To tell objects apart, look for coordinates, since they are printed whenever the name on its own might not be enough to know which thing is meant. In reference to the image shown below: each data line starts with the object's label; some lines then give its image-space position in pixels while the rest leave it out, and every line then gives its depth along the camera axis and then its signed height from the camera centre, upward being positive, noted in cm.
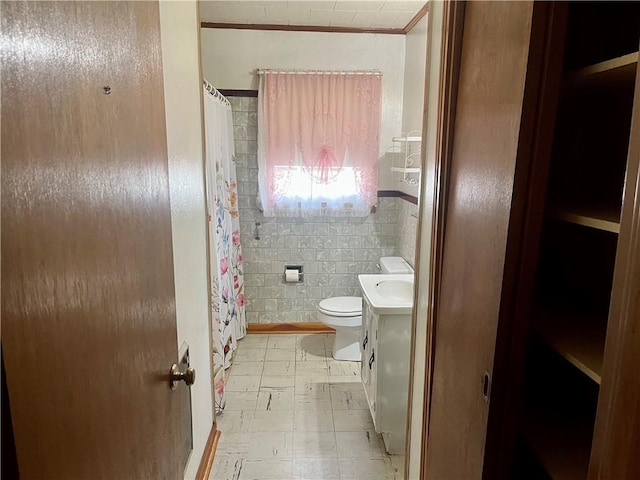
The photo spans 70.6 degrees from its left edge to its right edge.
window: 358 +16
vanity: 235 -106
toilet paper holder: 392 -93
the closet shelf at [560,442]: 110 -72
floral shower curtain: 255 -49
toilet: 338 -116
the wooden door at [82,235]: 51 -11
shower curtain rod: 248 +40
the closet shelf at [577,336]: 97 -40
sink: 262 -75
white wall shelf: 328 +7
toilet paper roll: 389 -97
